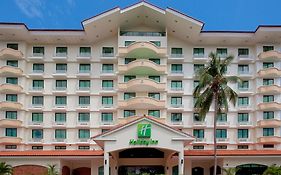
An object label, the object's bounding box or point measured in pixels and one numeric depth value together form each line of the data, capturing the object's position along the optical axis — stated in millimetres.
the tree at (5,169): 38562
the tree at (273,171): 38938
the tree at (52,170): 39103
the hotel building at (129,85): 48719
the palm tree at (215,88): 41844
